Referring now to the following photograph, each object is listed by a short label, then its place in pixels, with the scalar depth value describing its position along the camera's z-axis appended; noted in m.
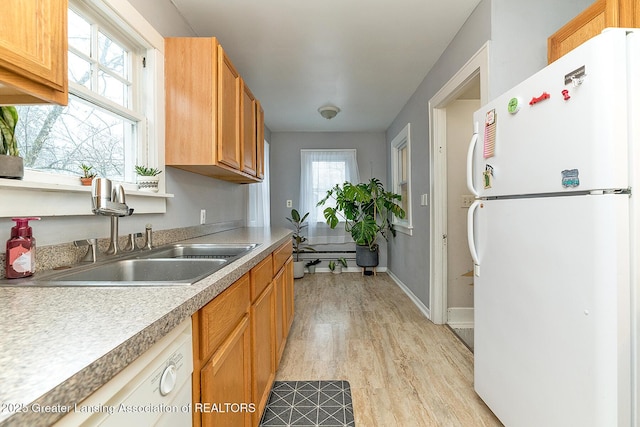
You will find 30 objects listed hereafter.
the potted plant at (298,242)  4.43
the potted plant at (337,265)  4.71
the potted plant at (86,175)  1.19
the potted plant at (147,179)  1.53
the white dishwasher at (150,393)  0.44
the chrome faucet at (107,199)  1.02
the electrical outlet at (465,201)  2.78
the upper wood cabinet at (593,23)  1.16
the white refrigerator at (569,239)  0.87
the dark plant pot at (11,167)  0.85
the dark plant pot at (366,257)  4.48
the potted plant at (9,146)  0.86
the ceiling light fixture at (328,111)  3.64
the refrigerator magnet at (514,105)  1.20
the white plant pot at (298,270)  4.39
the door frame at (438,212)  2.67
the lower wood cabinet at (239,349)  0.79
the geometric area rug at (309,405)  1.48
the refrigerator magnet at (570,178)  0.95
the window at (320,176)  4.81
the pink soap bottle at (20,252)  0.87
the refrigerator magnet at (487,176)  1.39
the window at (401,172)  3.68
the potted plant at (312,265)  4.72
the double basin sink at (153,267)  0.84
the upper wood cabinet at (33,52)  0.63
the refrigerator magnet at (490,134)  1.38
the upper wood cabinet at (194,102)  1.70
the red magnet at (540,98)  1.06
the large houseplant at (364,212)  4.21
